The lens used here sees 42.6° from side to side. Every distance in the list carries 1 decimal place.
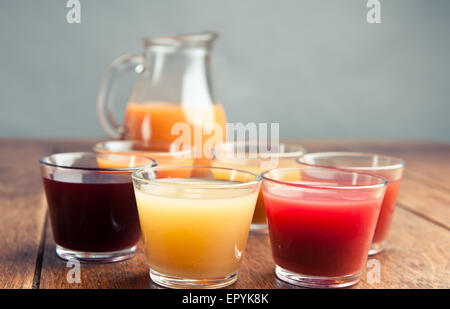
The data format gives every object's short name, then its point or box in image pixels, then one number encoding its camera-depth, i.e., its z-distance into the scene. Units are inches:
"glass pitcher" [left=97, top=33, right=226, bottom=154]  41.7
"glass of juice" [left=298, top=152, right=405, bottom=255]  29.0
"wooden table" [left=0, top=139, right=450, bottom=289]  23.6
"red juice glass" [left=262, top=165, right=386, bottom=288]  23.6
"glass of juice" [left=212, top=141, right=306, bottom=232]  32.9
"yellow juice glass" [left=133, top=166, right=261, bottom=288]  22.7
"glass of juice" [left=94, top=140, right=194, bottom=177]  30.1
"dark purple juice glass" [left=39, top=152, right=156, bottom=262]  26.1
